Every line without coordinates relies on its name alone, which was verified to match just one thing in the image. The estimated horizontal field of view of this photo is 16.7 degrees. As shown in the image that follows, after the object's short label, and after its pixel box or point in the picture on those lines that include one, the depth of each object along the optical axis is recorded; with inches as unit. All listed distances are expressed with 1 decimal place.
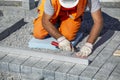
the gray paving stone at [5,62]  235.4
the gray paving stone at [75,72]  213.6
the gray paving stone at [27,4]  343.4
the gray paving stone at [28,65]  228.3
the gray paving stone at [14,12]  343.2
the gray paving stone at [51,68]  220.5
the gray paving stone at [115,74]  209.8
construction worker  234.3
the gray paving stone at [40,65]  224.3
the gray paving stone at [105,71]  210.6
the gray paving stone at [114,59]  232.1
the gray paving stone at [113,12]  329.5
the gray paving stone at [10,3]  365.5
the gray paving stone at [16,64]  232.0
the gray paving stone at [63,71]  216.6
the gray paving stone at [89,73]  211.1
